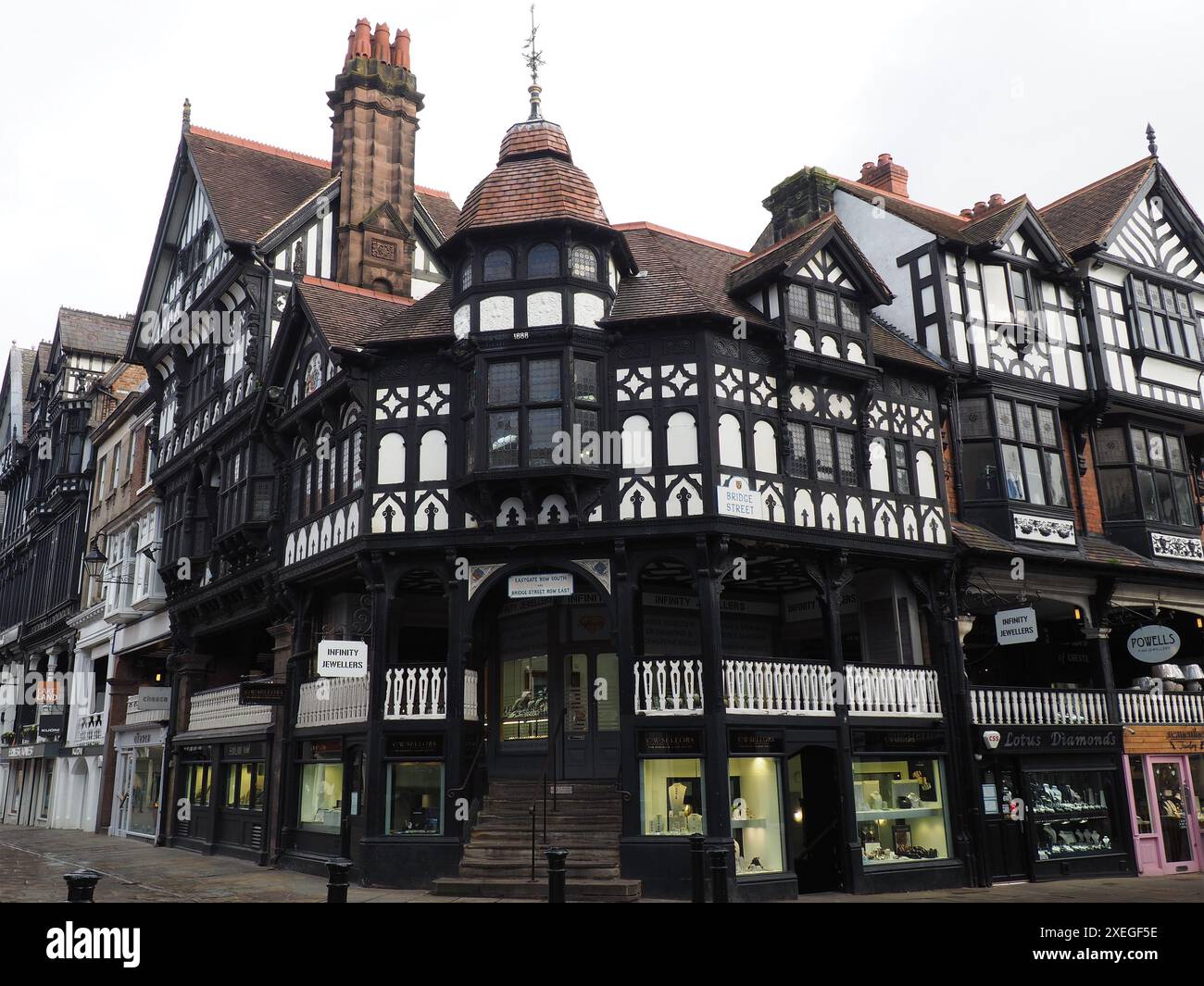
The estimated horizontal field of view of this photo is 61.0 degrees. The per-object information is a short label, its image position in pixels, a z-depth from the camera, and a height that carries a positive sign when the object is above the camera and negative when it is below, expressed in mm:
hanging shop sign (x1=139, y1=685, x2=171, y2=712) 26375 +1683
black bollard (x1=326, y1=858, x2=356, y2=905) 9648 -1122
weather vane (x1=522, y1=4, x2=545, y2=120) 18578 +12148
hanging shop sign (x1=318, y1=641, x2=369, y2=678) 15227 +1473
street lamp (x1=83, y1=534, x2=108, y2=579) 33750 +6522
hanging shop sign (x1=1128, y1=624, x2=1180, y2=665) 18406 +1683
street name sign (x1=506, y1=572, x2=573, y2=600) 16031 +2583
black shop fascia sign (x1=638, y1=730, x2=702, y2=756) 15367 +127
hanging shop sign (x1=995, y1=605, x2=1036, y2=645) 16969 +1912
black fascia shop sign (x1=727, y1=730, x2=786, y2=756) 15508 +106
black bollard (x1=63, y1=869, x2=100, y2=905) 7391 -841
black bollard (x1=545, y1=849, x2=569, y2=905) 11230 -1276
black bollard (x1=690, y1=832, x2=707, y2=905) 12062 -1350
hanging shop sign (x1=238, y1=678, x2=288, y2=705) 18844 +1250
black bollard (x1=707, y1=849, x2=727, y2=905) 11156 -1346
